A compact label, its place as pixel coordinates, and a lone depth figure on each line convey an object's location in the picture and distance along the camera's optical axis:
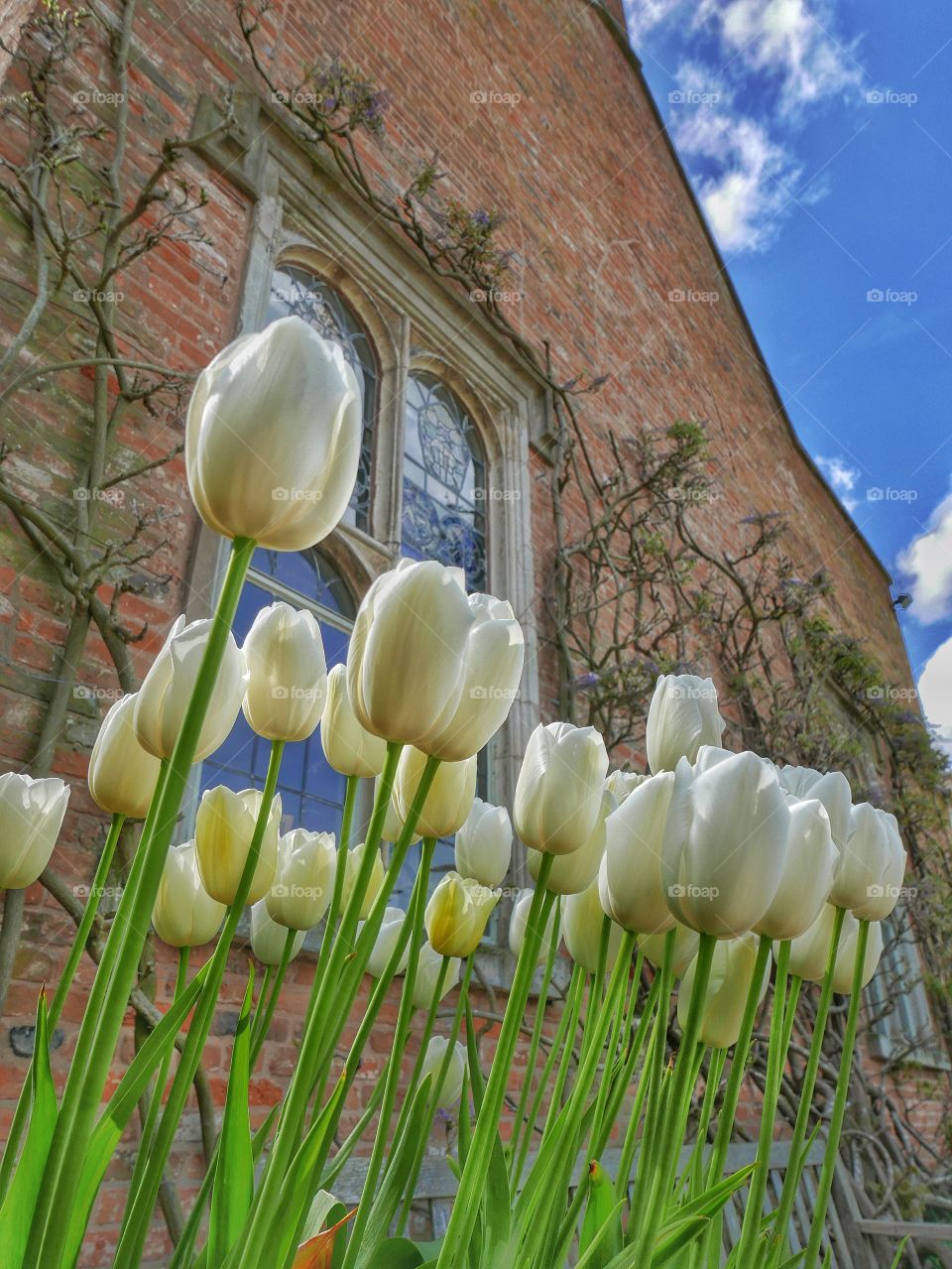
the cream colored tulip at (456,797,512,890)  0.77
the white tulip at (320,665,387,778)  0.59
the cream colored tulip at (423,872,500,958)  0.69
